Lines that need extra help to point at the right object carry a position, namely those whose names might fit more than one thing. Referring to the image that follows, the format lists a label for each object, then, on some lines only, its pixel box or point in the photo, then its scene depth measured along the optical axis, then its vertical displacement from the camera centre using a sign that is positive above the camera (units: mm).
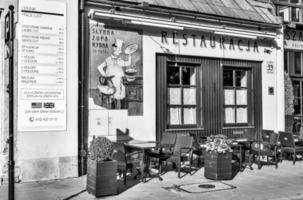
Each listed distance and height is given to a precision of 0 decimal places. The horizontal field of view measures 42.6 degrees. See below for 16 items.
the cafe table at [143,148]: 8727 -972
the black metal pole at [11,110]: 6164 -49
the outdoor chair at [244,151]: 10359 -1248
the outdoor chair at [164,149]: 9348 -1094
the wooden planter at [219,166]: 8812 -1365
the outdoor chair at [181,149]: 9203 -1057
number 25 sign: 12781 +1278
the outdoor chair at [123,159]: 8430 -1161
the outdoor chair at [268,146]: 10430 -1180
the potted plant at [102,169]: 7293 -1173
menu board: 8641 +931
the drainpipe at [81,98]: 9352 +208
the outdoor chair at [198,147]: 10492 -1117
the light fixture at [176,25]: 9680 +2249
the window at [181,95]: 11109 +327
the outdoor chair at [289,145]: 10984 -1125
